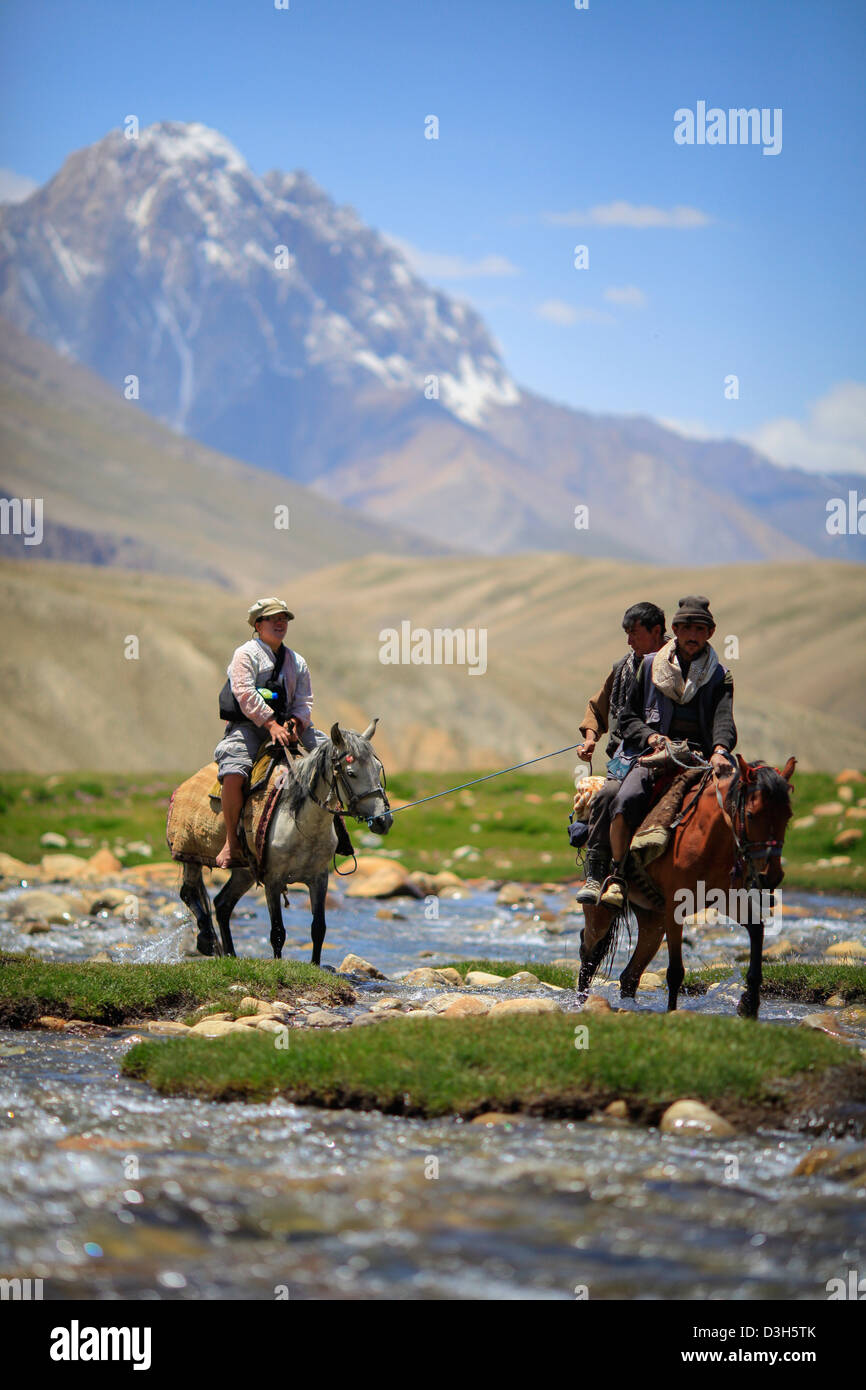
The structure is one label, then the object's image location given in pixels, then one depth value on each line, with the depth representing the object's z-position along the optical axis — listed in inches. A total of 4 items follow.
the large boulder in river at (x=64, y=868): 993.5
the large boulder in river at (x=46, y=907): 768.3
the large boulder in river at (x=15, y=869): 984.9
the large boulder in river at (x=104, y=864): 1012.5
